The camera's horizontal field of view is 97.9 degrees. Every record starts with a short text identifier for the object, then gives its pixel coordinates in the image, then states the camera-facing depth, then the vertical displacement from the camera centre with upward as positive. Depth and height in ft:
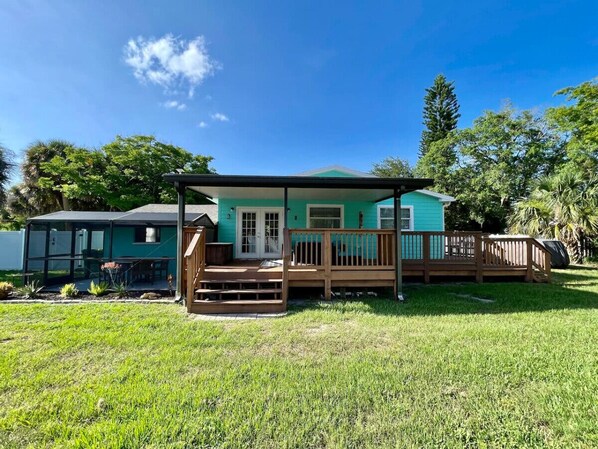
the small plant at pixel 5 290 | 20.28 -3.88
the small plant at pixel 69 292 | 20.72 -4.07
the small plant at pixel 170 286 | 22.24 -3.91
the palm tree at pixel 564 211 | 35.99 +4.71
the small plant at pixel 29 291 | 20.88 -4.13
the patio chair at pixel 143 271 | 27.78 -3.29
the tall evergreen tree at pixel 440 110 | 81.51 +42.03
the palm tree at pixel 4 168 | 35.37 +9.99
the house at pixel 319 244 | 18.89 -0.07
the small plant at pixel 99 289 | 21.16 -3.98
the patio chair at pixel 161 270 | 31.48 -3.47
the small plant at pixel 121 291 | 21.24 -4.13
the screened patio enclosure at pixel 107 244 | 25.29 -0.40
